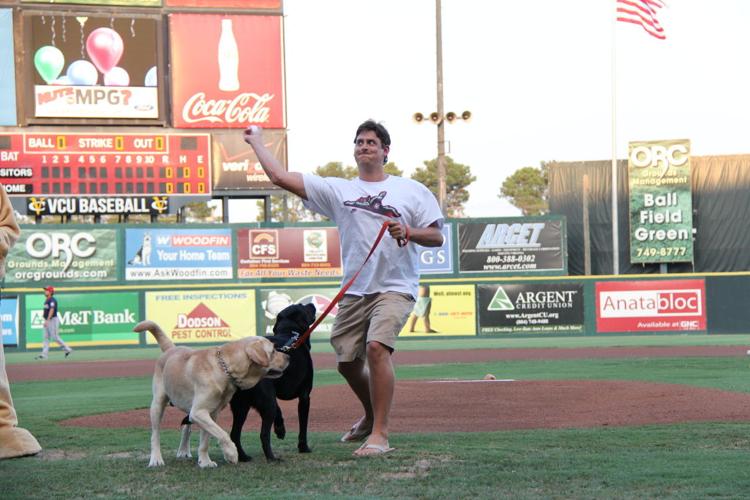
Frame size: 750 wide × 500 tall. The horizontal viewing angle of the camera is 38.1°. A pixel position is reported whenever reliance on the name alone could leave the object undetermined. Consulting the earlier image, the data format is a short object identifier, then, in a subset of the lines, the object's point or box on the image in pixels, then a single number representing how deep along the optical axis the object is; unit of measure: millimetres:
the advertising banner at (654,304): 28781
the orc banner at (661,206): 37688
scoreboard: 27328
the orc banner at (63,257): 27734
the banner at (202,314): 27281
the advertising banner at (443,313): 28547
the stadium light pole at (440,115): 33562
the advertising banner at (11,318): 26359
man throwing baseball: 6457
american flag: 31453
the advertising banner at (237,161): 28703
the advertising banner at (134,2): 28531
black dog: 6117
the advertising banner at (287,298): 27938
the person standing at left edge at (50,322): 23312
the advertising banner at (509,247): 30064
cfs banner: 28922
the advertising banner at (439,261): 29594
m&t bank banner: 26922
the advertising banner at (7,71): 27394
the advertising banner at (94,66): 27766
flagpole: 34969
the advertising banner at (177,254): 28266
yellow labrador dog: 5828
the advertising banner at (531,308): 28922
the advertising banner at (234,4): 28828
